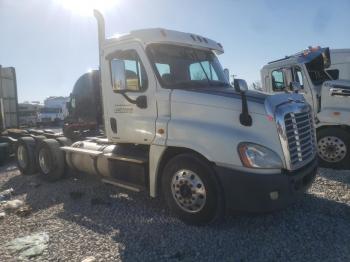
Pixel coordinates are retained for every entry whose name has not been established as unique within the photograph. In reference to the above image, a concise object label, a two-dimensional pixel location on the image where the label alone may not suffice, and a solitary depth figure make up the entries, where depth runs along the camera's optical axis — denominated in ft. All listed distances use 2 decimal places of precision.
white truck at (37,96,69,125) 104.58
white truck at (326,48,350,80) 38.27
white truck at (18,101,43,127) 90.02
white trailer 39.93
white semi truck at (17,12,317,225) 14.74
